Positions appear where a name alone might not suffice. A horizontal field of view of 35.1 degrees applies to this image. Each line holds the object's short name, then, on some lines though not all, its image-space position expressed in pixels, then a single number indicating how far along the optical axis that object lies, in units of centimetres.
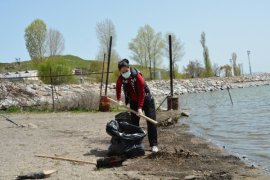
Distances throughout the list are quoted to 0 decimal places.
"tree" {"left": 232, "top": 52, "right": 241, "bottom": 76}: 10759
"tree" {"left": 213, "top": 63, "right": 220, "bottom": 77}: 9072
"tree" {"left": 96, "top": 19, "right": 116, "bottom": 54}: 5300
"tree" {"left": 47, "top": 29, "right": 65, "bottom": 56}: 7275
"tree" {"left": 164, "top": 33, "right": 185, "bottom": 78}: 7284
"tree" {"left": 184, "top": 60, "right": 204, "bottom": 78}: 8462
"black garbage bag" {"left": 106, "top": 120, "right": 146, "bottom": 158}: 794
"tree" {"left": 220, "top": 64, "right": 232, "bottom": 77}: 9882
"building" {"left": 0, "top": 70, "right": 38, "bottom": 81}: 5400
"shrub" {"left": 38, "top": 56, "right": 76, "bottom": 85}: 3559
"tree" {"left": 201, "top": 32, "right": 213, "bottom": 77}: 8462
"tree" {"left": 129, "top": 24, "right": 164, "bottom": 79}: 7138
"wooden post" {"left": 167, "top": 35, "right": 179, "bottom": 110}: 1878
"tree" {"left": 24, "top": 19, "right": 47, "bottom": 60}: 7138
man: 813
